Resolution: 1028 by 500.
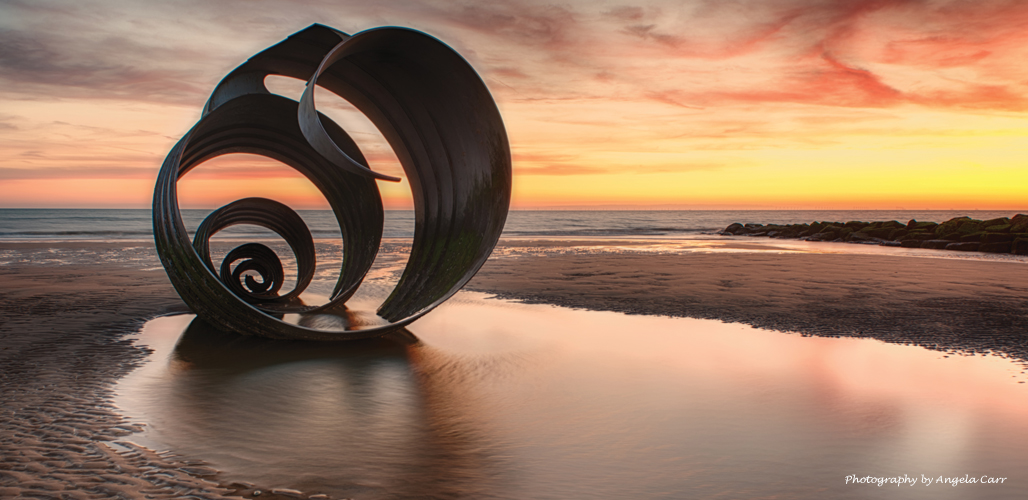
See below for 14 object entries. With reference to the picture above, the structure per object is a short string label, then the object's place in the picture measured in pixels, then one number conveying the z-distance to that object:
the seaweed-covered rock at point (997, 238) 20.92
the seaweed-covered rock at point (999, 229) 23.51
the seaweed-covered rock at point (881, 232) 27.79
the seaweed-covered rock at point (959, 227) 25.24
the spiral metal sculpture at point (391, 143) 5.89
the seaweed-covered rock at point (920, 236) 24.60
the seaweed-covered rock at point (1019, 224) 22.79
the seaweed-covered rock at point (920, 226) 27.46
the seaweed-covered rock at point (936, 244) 22.37
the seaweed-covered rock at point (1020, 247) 19.31
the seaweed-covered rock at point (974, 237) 21.75
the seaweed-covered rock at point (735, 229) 38.26
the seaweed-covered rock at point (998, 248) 20.33
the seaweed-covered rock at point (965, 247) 21.23
